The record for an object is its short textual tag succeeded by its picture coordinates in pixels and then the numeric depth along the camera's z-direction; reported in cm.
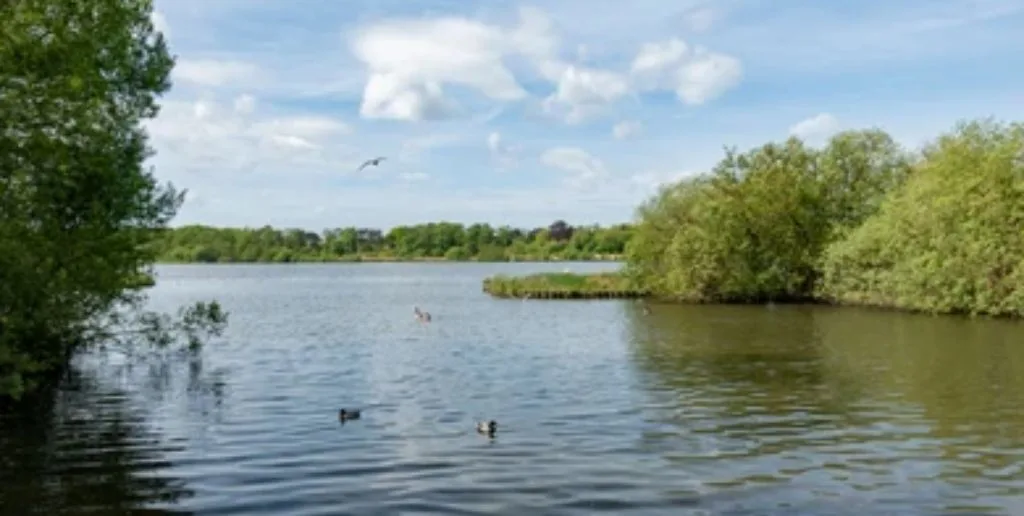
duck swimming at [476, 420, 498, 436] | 2098
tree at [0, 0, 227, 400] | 2097
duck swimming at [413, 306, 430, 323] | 5799
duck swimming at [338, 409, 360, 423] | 2312
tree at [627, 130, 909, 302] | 7625
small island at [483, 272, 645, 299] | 8331
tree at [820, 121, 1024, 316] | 5622
